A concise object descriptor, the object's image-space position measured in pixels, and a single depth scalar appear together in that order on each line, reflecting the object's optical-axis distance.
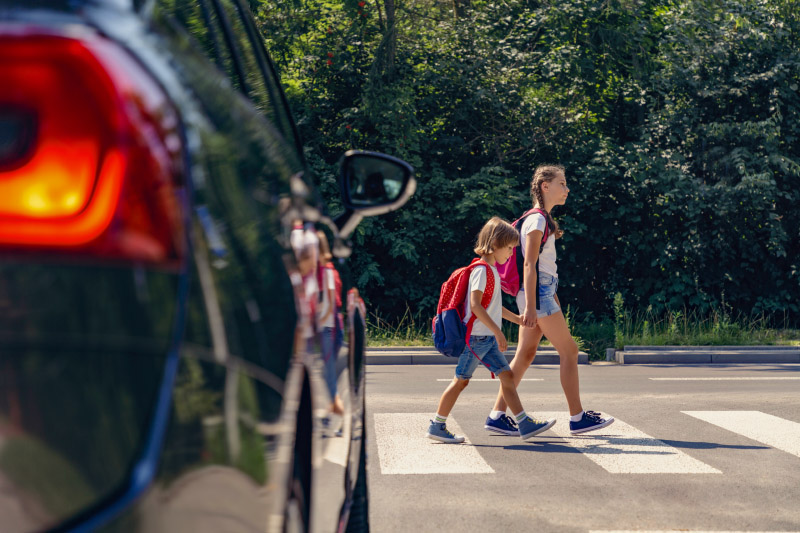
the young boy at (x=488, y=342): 6.48
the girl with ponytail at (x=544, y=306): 6.71
